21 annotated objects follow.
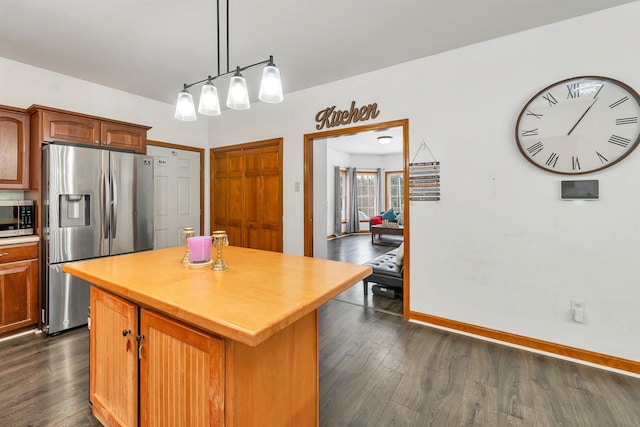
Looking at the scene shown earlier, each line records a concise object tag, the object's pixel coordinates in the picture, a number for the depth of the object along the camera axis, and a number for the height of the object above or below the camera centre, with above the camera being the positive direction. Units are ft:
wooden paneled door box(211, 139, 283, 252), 12.98 +0.83
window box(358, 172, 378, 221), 32.17 +1.67
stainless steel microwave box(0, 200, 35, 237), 8.61 -0.22
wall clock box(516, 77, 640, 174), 6.75 +2.08
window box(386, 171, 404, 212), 31.71 +2.19
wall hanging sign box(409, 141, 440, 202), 9.18 +0.97
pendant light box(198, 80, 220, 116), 5.68 +2.20
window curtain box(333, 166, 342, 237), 28.96 +0.51
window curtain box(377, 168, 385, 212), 31.96 +2.09
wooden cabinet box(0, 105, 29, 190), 8.51 +1.92
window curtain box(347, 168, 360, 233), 30.78 +0.96
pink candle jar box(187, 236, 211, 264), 5.11 -0.67
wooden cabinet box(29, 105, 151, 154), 8.67 +2.70
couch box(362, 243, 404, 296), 11.07 -2.56
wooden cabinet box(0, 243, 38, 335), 8.18 -2.18
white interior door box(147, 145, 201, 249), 13.44 +0.88
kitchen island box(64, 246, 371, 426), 3.25 -1.75
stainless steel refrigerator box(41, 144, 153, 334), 8.56 -0.12
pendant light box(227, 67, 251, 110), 5.34 +2.21
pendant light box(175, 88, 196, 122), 6.11 +2.21
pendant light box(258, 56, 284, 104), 5.12 +2.27
